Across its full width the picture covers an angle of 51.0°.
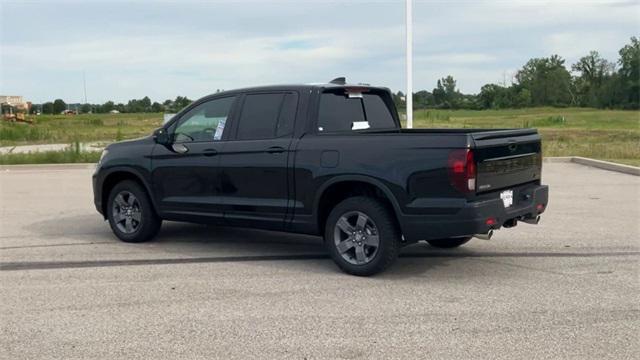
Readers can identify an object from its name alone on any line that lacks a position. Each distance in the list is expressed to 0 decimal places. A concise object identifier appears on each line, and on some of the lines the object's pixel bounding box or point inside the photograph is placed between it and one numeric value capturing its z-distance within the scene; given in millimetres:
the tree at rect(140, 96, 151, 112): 94312
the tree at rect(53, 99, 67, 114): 127000
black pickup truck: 5824
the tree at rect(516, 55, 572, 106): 135250
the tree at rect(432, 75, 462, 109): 100312
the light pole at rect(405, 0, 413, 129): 17047
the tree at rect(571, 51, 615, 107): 132975
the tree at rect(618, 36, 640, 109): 113375
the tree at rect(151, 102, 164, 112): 87844
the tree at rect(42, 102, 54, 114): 129375
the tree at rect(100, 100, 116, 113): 116950
